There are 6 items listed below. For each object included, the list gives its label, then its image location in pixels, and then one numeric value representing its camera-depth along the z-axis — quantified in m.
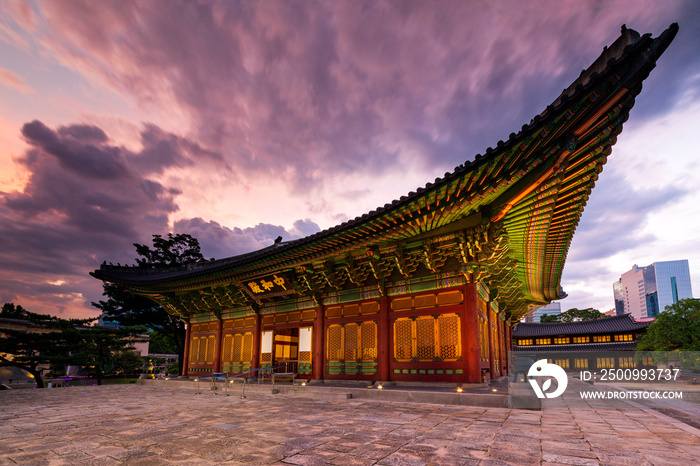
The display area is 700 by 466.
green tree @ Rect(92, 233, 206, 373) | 32.62
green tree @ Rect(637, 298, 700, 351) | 28.82
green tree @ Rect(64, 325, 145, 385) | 23.88
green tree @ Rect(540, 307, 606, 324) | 74.56
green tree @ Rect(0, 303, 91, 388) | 22.33
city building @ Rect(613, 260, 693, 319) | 180.00
